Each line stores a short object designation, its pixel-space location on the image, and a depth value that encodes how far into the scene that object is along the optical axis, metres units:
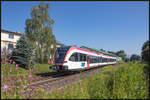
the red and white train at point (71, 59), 10.59
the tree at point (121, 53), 102.66
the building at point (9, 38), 28.72
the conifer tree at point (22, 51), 15.91
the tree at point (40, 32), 25.70
